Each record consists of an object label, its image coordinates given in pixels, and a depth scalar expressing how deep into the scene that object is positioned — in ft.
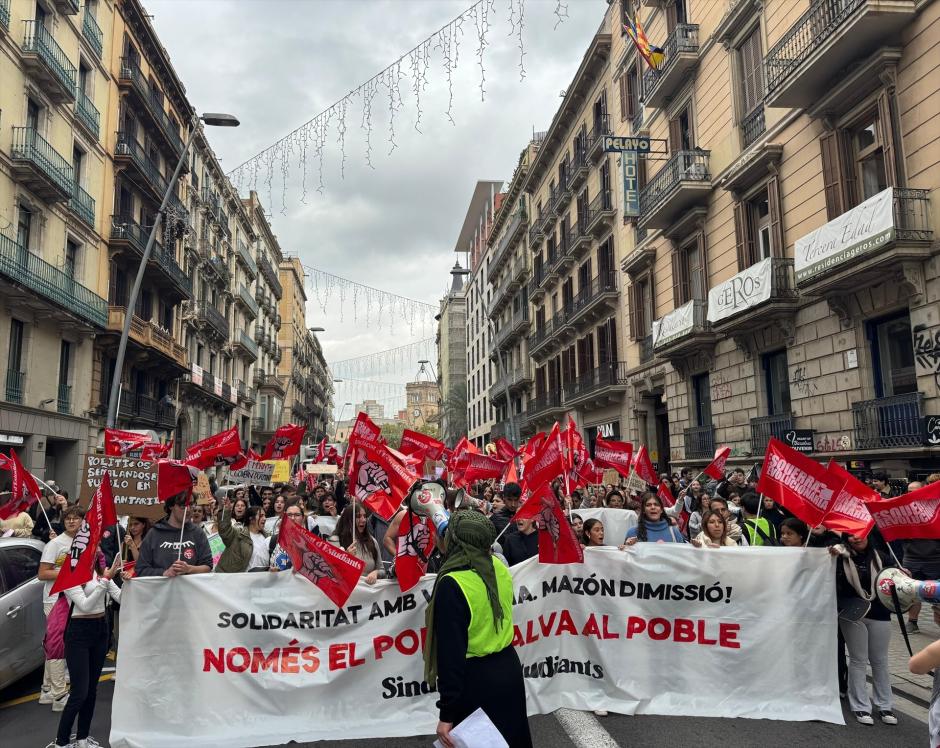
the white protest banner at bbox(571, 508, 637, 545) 35.37
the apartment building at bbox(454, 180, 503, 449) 196.75
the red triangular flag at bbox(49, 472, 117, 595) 16.47
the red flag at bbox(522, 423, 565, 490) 22.39
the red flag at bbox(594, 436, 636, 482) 42.60
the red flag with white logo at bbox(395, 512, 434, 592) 17.88
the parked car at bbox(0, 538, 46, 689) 20.61
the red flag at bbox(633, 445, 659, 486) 41.83
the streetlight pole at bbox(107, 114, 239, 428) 56.08
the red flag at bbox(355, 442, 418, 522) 22.15
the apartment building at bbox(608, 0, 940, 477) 38.01
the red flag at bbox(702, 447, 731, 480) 37.49
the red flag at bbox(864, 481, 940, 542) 15.14
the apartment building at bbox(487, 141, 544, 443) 146.41
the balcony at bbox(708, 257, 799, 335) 48.98
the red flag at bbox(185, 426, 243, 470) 42.04
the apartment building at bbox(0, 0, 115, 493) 66.64
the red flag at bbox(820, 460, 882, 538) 18.03
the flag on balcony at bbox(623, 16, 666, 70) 66.95
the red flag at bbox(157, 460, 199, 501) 24.86
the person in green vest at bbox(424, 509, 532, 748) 10.50
